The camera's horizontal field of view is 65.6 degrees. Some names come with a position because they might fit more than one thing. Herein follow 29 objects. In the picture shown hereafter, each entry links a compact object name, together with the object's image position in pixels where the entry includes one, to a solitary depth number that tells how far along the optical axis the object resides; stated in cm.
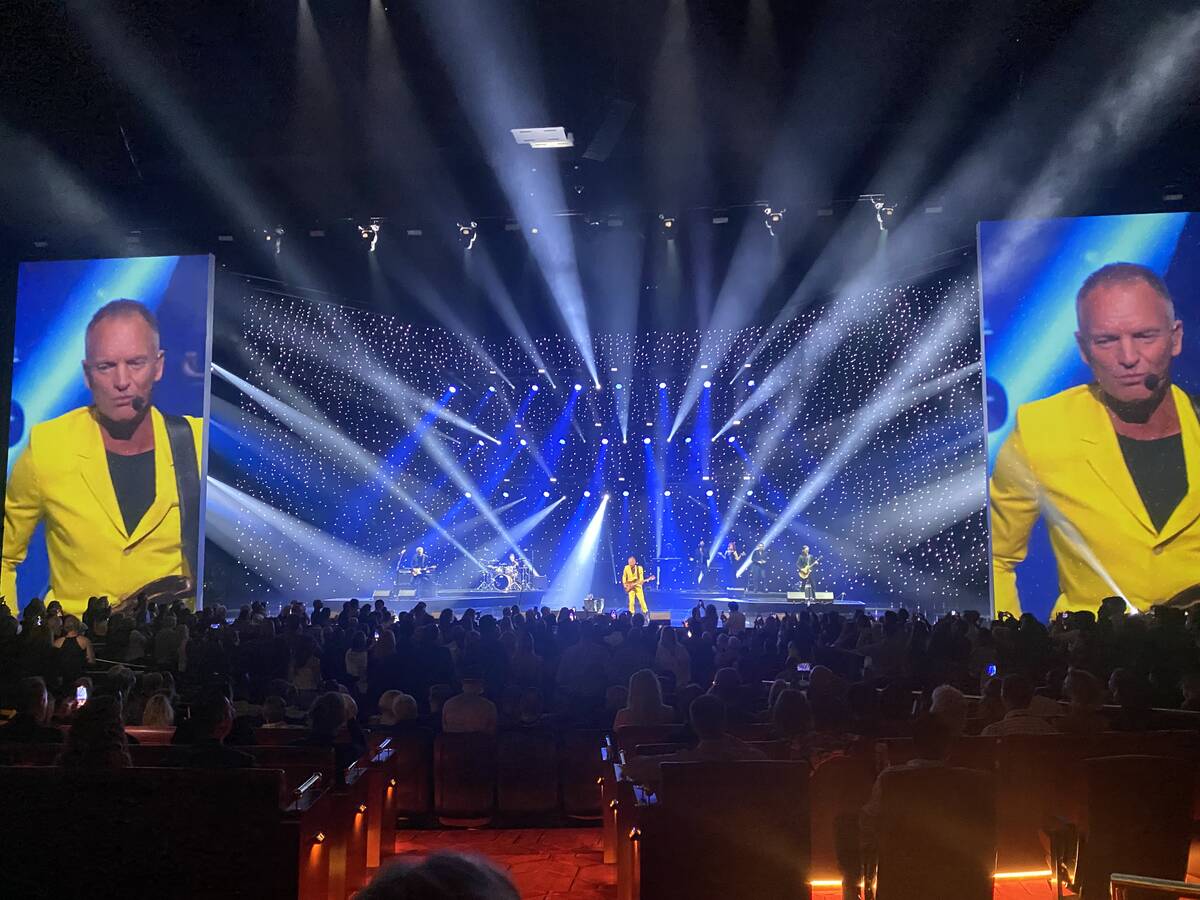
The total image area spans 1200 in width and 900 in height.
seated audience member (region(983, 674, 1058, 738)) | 499
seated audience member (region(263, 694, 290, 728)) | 639
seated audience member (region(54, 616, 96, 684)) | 738
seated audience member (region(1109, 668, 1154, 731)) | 525
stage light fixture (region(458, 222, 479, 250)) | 1402
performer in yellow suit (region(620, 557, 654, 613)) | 2120
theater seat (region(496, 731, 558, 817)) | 617
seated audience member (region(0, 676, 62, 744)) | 481
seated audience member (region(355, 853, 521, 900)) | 106
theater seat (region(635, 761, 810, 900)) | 334
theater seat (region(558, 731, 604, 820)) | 625
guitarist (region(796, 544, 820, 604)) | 1942
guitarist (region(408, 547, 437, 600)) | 2189
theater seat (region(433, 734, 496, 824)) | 609
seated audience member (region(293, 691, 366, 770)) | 482
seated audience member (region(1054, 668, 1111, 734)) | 482
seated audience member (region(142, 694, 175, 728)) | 597
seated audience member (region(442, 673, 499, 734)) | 652
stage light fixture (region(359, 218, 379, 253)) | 1391
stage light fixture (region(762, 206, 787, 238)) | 1319
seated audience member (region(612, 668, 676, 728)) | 590
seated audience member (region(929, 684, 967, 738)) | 396
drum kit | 2464
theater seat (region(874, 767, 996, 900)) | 330
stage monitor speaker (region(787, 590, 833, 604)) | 1895
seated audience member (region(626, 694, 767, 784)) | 383
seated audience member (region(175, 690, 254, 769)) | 396
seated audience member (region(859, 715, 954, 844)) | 365
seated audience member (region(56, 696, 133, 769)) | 354
